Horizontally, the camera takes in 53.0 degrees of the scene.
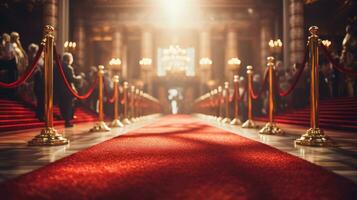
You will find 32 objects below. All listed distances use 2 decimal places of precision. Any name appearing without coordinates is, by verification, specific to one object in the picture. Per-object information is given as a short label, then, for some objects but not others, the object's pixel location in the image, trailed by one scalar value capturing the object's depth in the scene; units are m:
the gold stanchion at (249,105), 7.87
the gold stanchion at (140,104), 14.19
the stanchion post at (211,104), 15.25
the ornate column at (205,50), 26.31
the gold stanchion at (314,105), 4.22
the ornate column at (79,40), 24.06
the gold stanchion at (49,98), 4.33
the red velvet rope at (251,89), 6.77
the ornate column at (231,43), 25.84
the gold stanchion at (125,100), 9.84
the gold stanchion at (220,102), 12.79
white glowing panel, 29.25
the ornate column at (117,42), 25.83
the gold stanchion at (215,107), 14.07
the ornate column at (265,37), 23.30
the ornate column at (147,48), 26.28
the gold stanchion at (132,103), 11.65
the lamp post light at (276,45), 16.45
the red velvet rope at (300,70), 4.69
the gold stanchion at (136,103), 13.05
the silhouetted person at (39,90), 7.70
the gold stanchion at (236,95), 9.49
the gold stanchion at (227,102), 10.55
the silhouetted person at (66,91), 7.70
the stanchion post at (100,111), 6.88
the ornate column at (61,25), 16.80
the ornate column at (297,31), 16.30
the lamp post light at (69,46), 16.35
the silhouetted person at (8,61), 8.72
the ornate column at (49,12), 16.28
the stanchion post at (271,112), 6.09
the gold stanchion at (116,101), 8.37
